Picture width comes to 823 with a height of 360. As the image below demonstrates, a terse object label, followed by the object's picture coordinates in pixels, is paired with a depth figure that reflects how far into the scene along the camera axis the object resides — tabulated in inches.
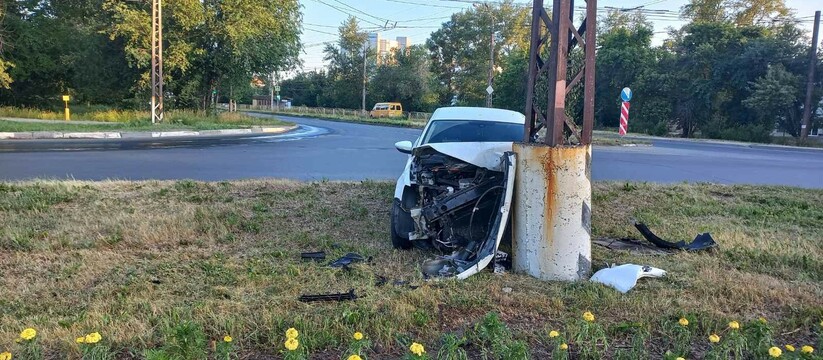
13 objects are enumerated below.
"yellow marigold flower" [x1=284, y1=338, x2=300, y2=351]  96.3
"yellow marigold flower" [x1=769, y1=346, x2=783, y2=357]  99.1
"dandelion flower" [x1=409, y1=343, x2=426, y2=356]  97.5
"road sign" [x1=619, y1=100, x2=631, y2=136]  871.1
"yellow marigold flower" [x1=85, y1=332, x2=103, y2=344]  98.9
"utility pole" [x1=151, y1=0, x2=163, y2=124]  906.7
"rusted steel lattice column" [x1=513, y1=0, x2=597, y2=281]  167.0
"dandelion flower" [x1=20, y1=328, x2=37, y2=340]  96.5
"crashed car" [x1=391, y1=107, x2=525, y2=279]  177.8
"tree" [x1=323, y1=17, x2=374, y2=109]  2691.9
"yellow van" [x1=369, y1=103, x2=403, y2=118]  2142.0
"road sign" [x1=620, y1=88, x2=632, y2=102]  890.1
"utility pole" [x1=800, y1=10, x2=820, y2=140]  1159.6
